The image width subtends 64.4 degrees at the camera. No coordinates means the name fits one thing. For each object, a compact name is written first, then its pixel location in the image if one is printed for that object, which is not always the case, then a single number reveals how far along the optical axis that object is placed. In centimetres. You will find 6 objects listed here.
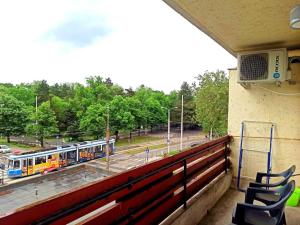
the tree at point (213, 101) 1264
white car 1689
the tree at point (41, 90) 2698
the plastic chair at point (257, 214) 143
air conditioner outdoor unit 264
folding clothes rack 313
